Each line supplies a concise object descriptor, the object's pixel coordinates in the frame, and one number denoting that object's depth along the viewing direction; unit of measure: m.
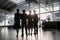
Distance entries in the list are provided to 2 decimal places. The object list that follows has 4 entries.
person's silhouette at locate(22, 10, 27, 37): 2.52
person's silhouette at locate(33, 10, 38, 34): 2.67
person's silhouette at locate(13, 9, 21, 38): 2.49
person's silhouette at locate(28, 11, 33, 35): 2.57
